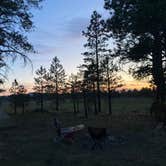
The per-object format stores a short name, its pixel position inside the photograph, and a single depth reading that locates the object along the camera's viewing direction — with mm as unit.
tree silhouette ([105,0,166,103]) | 10946
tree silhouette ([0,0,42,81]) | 10563
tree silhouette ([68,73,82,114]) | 34027
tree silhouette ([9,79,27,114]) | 36851
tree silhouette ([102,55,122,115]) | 28066
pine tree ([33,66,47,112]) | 38442
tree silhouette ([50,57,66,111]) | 36335
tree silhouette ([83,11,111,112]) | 24465
